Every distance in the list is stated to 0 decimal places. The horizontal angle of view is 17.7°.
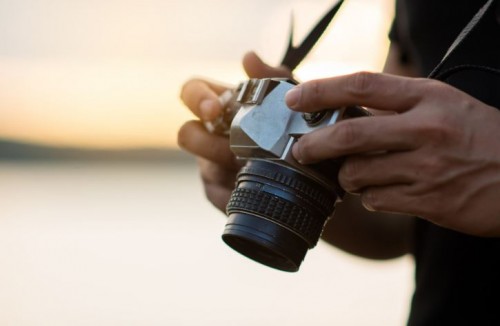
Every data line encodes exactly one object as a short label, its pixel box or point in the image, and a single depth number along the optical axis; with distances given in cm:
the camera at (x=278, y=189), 109
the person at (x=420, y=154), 100
